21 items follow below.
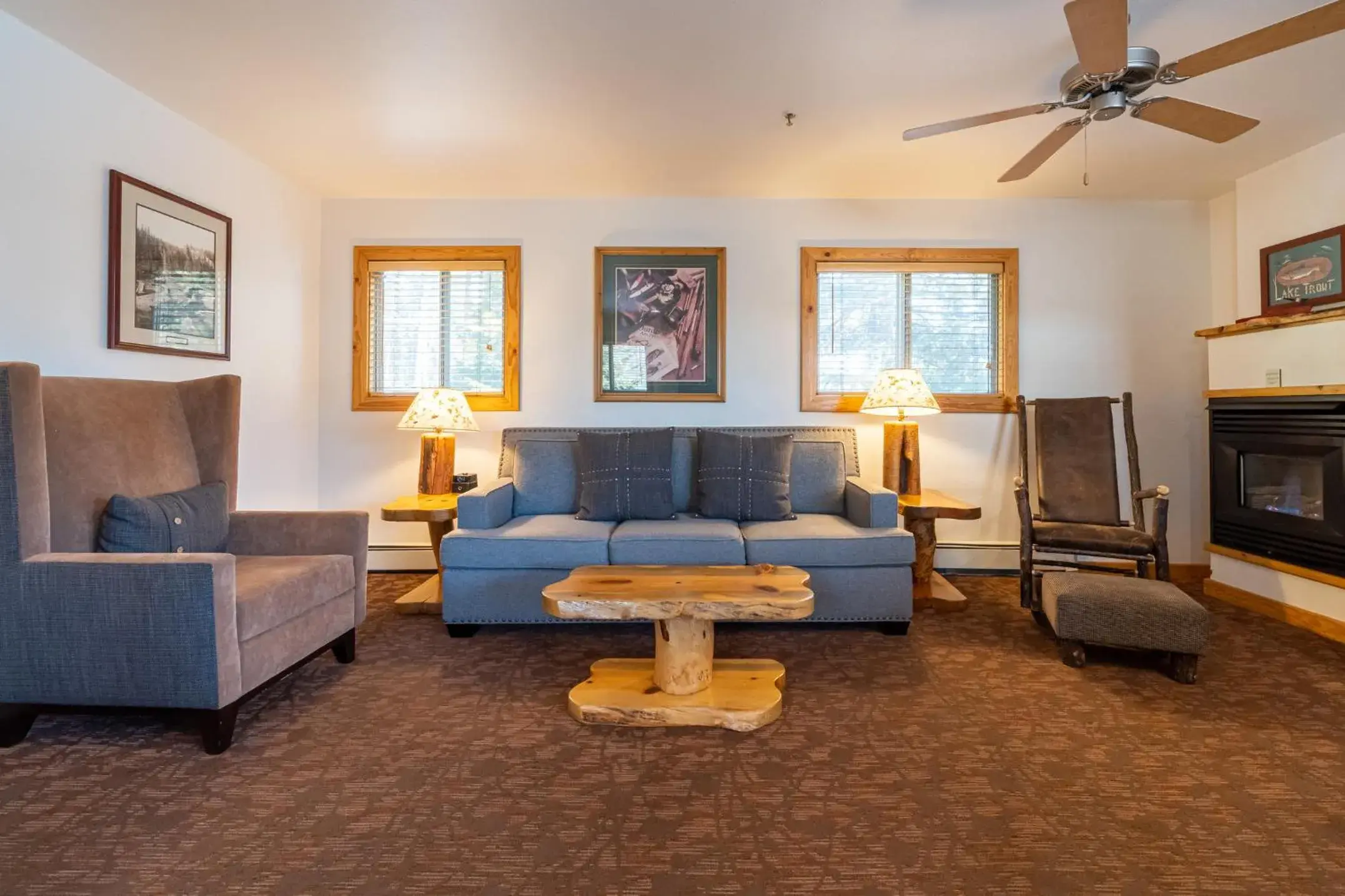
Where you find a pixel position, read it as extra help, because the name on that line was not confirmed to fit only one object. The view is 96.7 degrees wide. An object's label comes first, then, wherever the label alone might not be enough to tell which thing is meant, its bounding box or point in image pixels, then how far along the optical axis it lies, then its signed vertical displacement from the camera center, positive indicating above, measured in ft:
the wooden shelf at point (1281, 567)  9.41 -1.93
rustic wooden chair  10.13 -0.74
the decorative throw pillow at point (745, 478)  10.57 -0.38
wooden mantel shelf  9.52 +2.27
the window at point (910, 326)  12.98 +2.83
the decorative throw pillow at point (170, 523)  6.84 -0.76
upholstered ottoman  7.58 -2.14
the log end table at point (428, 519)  9.74 -0.98
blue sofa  9.23 -1.55
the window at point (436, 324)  12.93 +2.94
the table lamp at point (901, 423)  11.25 +0.64
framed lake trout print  10.11 +3.19
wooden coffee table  6.40 -2.08
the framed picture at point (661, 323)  12.87 +2.90
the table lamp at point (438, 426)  11.11 +0.61
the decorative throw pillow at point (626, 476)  10.55 -0.32
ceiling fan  5.07 +3.84
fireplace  9.60 -0.43
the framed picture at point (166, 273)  8.46 +2.89
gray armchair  5.80 -1.47
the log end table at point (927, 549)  10.30 -1.70
